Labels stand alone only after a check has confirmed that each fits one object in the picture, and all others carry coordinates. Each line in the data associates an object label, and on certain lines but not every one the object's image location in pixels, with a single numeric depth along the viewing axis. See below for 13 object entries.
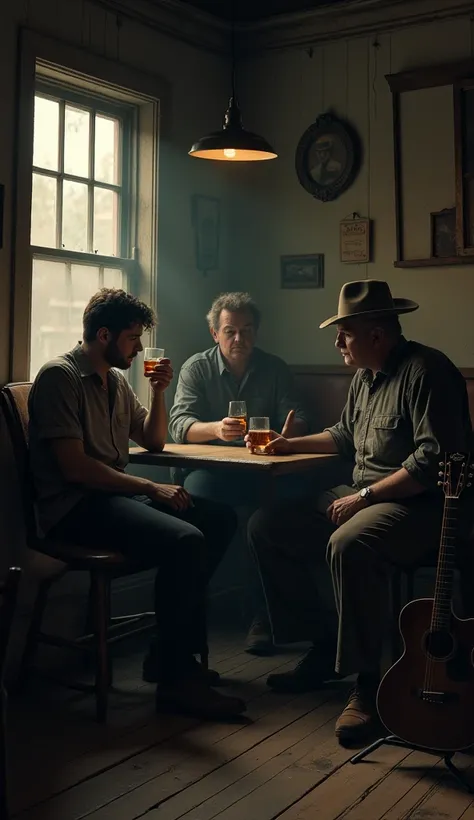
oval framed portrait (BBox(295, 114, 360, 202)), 4.89
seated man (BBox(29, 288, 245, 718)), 3.33
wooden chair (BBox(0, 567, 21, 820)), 1.72
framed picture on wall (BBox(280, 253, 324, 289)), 5.04
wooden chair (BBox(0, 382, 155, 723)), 3.28
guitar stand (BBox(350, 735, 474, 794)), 2.77
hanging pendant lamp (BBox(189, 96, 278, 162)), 4.00
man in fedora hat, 3.21
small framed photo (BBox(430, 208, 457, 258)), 4.58
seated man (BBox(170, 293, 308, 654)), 4.40
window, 4.23
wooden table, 3.52
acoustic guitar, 2.85
